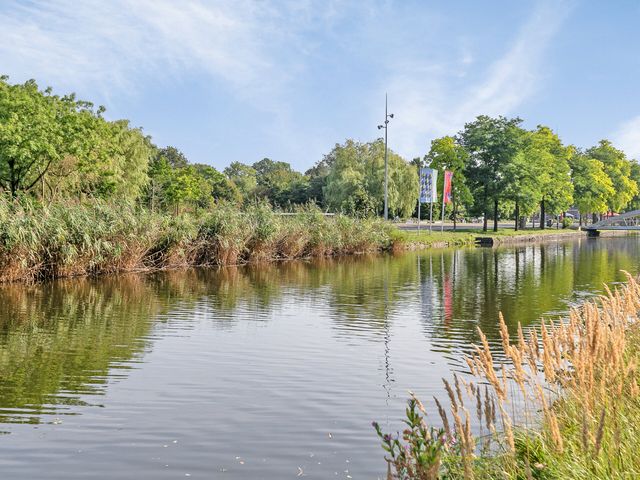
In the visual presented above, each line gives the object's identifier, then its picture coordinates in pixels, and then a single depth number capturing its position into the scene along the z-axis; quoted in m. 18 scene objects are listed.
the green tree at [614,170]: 102.50
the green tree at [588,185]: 88.25
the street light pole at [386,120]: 53.78
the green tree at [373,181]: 71.50
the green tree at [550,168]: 72.81
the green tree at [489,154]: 66.75
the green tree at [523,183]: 65.94
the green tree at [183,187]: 75.19
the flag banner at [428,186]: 56.41
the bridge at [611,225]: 89.00
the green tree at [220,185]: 97.25
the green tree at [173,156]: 103.62
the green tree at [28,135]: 35.22
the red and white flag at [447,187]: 59.49
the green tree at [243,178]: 107.38
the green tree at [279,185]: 99.25
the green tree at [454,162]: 67.56
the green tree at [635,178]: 116.06
